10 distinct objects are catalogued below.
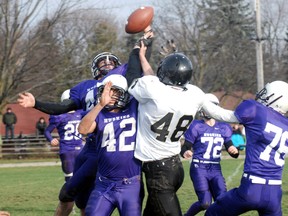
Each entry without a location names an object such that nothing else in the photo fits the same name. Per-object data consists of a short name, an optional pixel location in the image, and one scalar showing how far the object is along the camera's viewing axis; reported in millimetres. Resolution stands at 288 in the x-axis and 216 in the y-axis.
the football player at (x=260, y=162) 12578
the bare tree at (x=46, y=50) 50531
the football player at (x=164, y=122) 11750
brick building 77812
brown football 13719
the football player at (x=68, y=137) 22281
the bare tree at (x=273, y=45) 85187
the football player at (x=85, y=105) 13016
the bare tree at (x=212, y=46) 68937
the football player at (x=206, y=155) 18047
